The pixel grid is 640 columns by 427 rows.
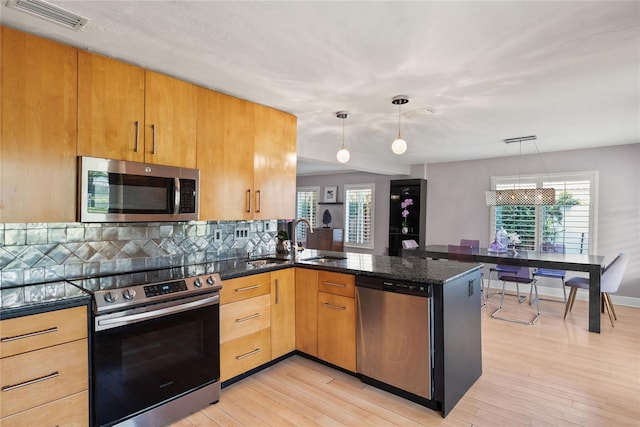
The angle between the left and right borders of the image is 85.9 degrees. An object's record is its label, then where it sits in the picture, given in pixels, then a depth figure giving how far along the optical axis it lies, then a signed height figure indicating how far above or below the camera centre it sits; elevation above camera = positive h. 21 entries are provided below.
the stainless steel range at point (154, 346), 1.87 -0.83
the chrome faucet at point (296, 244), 3.53 -0.36
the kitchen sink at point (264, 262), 2.88 -0.47
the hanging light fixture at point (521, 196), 4.58 +0.23
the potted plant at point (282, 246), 3.41 -0.36
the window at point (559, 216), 5.27 -0.06
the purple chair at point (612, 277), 4.07 -0.76
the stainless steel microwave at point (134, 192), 2.10 +0.12
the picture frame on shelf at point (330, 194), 8.66 +0.42
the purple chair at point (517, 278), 4.42 -0.90
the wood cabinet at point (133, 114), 2.12 +0.64
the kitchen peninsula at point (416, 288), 2.26 -0.61
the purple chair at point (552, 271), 4.91 -0.86
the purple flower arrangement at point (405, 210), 7.04 +0.03
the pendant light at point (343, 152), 3.36 +0.57
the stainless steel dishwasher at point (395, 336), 2.29 -0.88
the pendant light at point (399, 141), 2.96 +0.61
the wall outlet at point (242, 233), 3.33 -0.23
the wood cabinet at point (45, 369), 1.59 -0.79
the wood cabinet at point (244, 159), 2.76 +0.45
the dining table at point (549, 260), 3.97 -0.61
